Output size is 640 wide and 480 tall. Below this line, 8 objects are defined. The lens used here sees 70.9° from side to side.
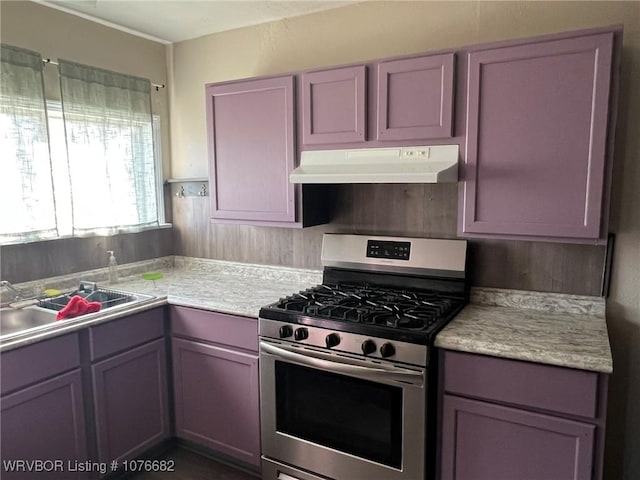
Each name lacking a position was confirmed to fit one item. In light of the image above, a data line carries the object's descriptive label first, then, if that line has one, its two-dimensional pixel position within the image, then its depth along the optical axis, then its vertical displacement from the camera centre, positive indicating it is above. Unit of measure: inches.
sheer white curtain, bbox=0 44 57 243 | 88.3 +9.1
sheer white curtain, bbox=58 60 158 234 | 101.1 +11.5
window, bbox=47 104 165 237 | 98.3 +4.3
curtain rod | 120.3 +29.6
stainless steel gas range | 69.7 -28.4
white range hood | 73.8 +5.2
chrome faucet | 89.0 -18.5
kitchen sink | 87.1 -22.4
